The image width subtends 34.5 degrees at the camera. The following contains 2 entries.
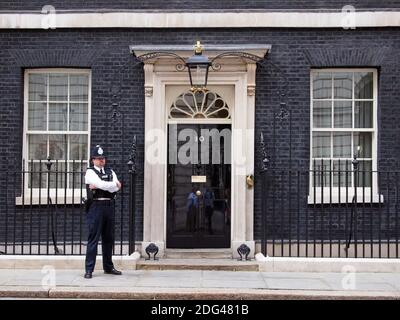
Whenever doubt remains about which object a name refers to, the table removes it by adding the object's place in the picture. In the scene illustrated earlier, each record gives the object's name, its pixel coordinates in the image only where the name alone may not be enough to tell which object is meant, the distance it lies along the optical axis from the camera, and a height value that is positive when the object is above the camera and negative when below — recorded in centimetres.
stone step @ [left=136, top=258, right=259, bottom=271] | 1080 -158
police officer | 983 -56
